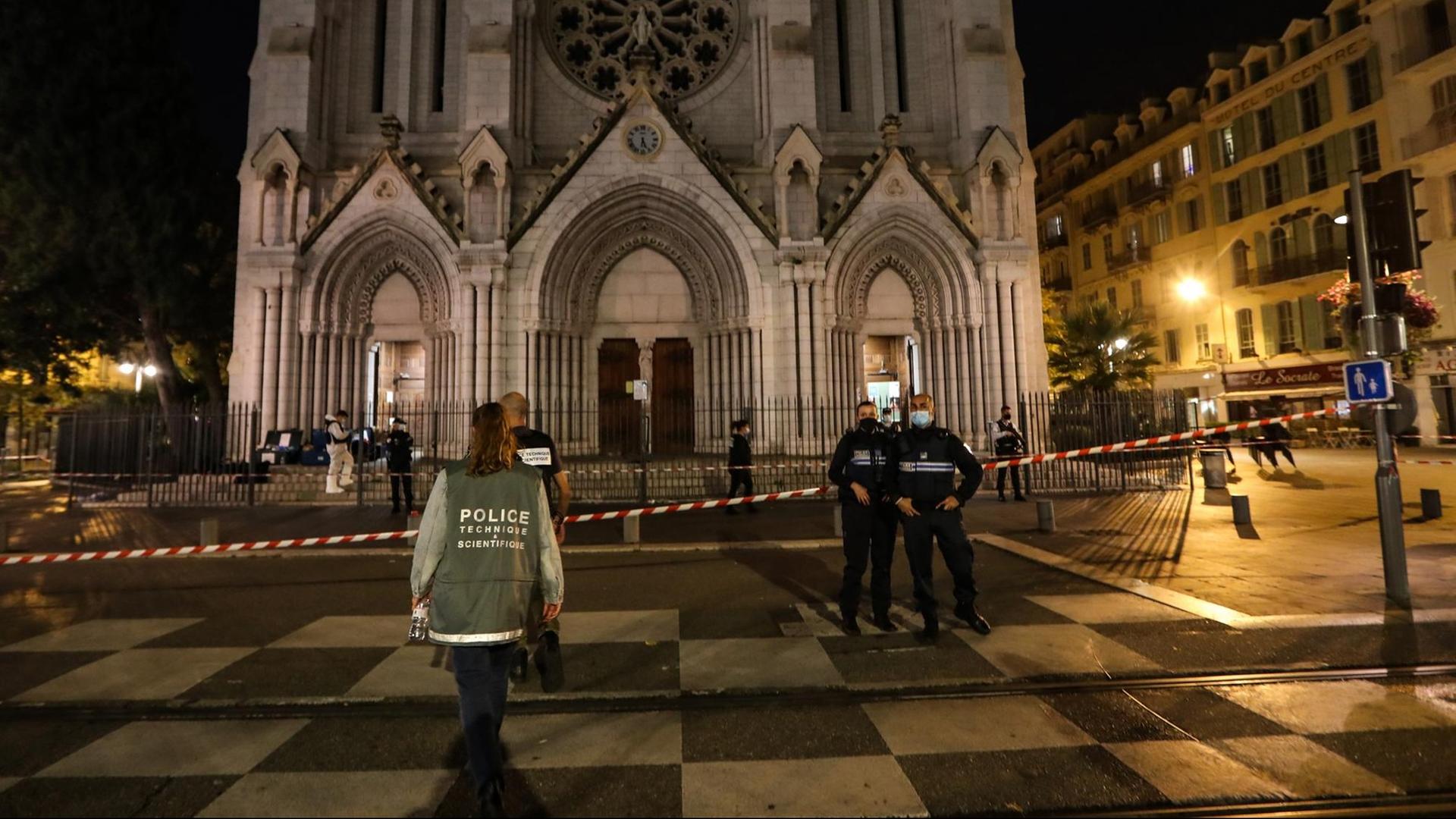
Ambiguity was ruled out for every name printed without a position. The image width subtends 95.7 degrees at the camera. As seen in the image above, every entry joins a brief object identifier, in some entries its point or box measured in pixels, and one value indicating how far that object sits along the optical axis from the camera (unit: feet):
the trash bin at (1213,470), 41.93
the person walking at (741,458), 39.99
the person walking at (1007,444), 43.21
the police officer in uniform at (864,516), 17.31
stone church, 55.11
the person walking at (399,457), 38.37
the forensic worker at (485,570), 9.10
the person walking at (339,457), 43.75
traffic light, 19.77
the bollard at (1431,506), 32.73
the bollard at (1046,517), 31.37
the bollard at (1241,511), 31.60
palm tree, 82.17
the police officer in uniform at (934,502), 17.01
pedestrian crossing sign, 19.42
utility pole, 18.90
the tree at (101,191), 58.85
